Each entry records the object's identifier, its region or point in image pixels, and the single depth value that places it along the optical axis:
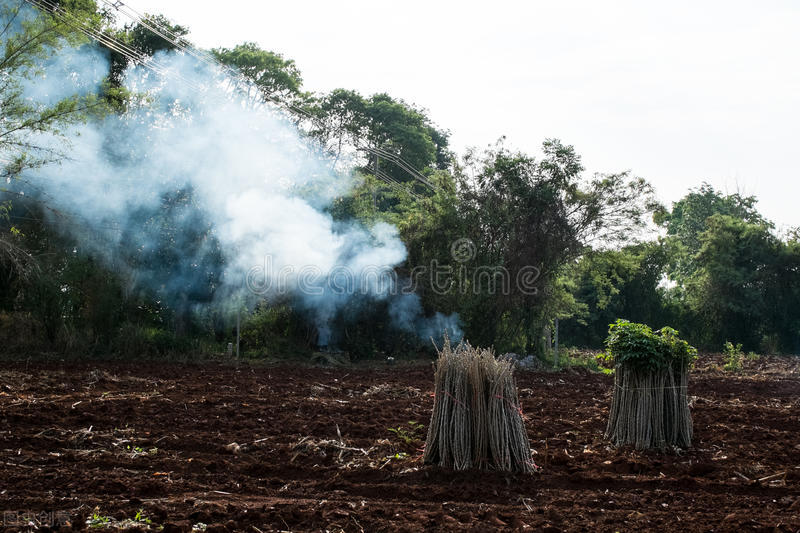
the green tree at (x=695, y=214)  37.69
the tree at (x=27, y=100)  13.21
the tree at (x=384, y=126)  31.55
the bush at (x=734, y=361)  19.16
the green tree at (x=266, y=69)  27.09
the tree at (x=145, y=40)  18.16
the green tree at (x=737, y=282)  27.92
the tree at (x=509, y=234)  19.00
